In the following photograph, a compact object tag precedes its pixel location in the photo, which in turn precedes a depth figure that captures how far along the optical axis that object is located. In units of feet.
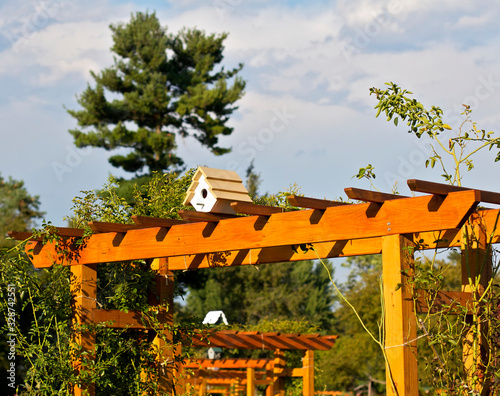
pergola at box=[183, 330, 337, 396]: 33.19
